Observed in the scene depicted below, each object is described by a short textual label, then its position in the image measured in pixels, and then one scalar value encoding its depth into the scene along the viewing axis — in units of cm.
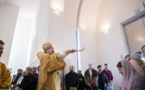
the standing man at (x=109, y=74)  489
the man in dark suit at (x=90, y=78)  422
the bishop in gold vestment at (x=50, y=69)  155
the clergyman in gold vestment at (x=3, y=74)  144
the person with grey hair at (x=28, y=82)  244
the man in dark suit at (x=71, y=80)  372
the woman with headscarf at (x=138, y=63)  168
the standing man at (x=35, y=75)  259
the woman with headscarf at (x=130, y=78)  136
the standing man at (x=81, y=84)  437
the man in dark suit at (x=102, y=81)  451
